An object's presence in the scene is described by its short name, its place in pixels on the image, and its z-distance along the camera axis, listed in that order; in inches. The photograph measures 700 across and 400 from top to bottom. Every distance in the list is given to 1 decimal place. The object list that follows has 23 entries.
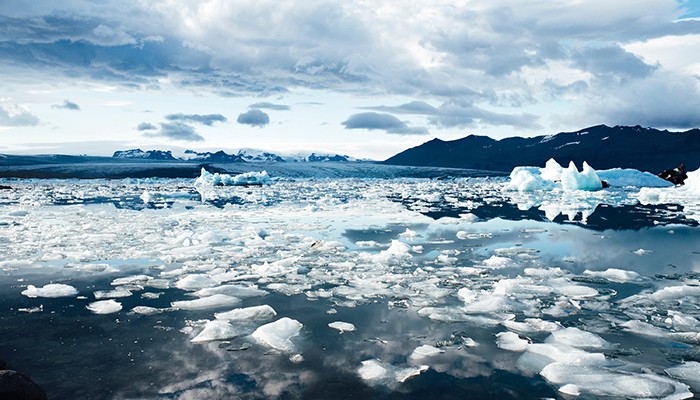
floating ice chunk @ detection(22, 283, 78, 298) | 234.1
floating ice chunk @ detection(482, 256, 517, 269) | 303.1
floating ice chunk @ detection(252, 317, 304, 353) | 168.4
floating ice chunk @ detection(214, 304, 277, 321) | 199.6
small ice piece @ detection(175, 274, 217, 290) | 250.8
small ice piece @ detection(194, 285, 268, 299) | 235.5
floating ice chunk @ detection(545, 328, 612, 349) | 167.2
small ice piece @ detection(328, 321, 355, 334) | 184.9
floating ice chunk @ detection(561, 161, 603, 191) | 1412.4
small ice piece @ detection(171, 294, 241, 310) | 216.1
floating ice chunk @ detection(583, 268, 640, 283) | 265.8
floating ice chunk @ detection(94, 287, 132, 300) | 233.0
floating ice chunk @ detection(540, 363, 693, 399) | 131.0
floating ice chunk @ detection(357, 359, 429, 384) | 141.8
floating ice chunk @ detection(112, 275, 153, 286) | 259.2
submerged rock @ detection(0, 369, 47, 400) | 118.2
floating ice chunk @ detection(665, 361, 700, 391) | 137.0
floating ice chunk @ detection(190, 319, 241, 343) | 174.6
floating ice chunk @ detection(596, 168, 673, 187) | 1764.5
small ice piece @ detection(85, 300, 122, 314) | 208.4
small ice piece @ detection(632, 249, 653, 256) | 352.2
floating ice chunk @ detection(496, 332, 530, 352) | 165.6
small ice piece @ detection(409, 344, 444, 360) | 158.7
